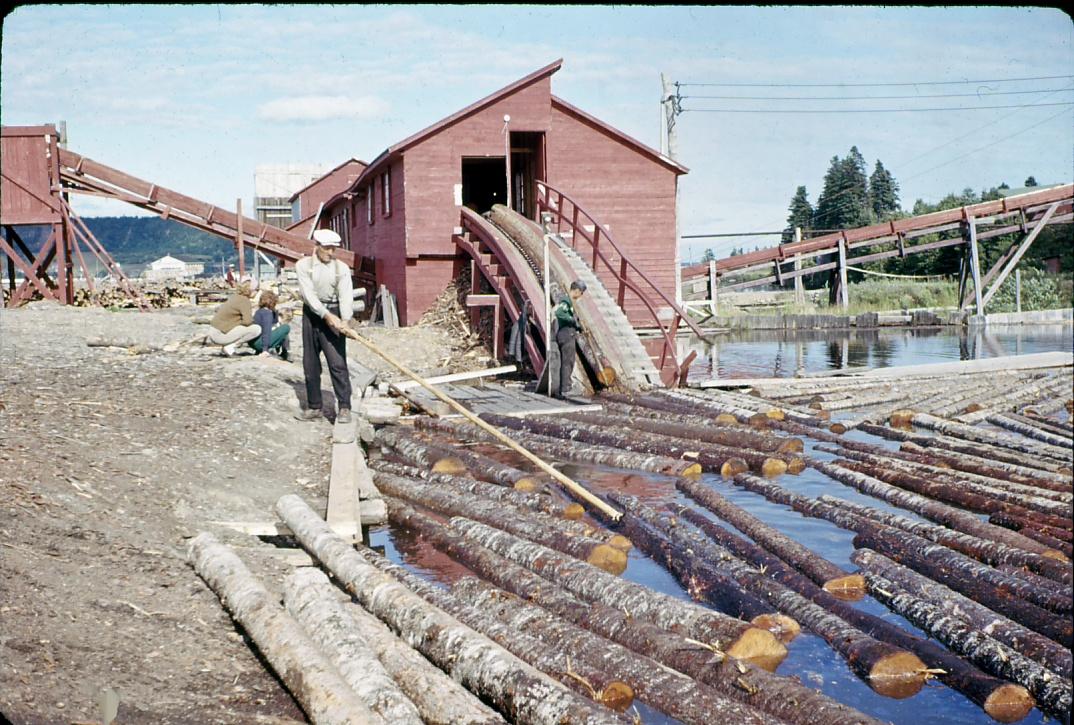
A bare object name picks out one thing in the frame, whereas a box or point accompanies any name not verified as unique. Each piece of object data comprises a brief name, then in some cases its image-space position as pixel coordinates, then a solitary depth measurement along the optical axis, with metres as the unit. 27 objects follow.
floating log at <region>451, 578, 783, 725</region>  4.70
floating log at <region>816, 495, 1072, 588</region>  6.48
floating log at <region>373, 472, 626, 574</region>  7.24
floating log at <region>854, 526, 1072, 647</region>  5.70
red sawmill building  24.38
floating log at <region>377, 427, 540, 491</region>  9.96
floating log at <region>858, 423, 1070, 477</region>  9.62
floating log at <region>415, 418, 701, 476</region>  10.71
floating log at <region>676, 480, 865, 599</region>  6.76
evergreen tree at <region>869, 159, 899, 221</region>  69.12
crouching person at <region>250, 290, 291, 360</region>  16.31
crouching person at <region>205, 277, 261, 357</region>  15.97
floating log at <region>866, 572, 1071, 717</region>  5.01
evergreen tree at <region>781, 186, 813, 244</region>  73.35
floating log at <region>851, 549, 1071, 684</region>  5.25
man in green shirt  15.41
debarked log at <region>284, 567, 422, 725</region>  4.48
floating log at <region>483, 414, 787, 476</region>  10.65
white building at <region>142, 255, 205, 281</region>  77.12
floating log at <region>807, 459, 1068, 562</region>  7.08
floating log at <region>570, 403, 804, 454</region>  11.46
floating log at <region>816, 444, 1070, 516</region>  8.02
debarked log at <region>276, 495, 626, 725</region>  4.53
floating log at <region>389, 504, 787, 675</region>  5.33
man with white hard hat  11.62
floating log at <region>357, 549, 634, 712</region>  4.91
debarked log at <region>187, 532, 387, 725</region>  4.41
